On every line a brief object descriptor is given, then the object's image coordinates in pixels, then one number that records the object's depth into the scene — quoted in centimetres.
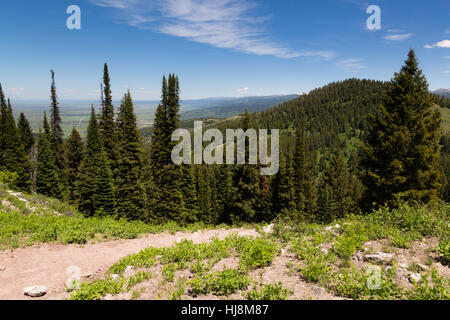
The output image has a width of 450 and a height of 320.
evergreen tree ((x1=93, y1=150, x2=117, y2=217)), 2697
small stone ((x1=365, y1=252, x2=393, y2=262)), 695
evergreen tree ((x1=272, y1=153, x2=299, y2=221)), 3509
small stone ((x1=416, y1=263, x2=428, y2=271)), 626
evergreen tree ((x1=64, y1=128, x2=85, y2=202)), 4031
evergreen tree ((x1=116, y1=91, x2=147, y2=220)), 2925
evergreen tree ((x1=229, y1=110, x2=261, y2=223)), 2881
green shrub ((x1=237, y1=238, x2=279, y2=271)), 749
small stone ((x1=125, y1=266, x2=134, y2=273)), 780
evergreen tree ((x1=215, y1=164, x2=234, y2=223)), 3166
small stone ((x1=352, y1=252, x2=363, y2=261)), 728
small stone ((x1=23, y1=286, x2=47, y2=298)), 628
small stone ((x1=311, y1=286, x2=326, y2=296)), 584
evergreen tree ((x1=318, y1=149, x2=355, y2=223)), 5084
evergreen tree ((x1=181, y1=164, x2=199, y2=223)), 3048
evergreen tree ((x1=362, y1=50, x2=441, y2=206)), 1581
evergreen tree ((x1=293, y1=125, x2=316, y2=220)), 3647
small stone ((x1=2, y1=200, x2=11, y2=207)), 1621
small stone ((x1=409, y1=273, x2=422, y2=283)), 579
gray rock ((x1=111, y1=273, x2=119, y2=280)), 724
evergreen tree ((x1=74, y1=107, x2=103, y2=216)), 3133
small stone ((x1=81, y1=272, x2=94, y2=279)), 777
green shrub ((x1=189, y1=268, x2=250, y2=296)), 611
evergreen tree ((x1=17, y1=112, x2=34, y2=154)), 5469
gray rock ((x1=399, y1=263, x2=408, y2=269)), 643
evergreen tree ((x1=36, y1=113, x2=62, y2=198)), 3784
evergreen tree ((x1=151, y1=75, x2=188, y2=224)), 2836
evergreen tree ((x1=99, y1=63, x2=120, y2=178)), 3147
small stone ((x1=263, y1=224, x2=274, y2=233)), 1196
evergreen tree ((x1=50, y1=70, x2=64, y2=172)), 4359
